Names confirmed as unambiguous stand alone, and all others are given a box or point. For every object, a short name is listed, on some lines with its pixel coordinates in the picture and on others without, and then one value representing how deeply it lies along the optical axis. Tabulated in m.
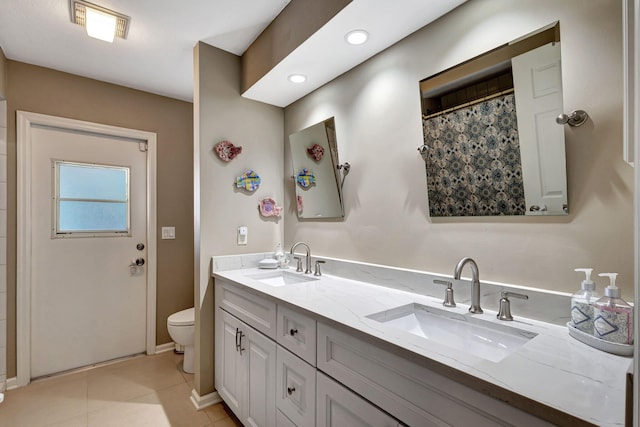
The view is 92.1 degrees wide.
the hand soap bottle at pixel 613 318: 0.83
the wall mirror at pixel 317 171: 2.06
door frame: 2.28
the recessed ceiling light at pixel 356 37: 1.58
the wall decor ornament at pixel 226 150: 2.15
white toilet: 2.44
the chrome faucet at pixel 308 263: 2.12
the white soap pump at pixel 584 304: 0.93
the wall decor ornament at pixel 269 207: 2.40
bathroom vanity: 0.68
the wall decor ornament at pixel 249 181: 2.26
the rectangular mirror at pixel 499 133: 1.11
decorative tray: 0.82
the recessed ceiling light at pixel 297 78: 2.04
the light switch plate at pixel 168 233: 2.89
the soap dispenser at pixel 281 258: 2.29
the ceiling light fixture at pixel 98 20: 1.74
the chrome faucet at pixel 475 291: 1.20
